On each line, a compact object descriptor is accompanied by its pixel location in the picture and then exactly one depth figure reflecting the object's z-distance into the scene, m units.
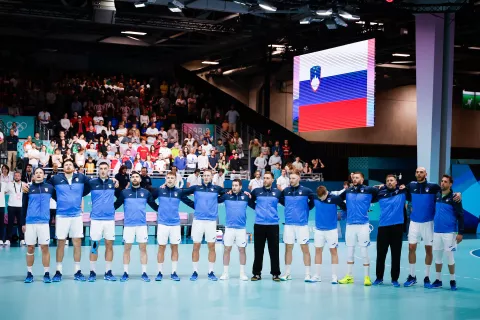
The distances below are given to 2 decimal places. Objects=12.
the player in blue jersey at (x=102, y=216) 13.08
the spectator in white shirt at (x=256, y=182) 22.45
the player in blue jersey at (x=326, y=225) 13.26
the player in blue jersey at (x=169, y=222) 13.27
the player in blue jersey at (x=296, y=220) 13.43
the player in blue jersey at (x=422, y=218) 13.01
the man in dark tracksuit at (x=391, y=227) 13.09
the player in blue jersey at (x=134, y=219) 13.12
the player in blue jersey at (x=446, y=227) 12.69
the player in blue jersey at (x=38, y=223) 12.69
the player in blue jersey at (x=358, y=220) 13.13
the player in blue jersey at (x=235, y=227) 13.41
